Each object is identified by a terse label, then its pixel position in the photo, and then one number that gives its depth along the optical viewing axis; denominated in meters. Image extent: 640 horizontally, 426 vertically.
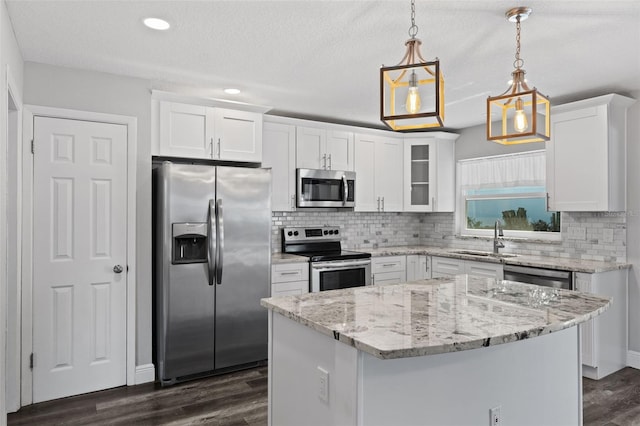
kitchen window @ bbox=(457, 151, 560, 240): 4.73
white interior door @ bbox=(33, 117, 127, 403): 3.18
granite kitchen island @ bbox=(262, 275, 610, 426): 1.61
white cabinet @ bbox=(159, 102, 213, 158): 3.68
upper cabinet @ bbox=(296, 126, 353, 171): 4.74
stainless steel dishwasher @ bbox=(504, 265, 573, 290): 3.70
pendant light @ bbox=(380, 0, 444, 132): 1.71
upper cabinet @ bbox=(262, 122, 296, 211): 4.51
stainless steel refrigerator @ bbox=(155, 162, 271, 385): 3.47
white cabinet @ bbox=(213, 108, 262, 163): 3.95
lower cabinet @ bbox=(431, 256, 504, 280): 4.26
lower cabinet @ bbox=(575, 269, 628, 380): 3.59
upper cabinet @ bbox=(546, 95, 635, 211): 3.77
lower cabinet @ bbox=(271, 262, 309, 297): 4.11
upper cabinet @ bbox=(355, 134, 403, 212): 5.16
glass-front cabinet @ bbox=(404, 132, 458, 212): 5.47
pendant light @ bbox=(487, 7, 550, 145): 1.96
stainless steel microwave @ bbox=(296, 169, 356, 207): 4.68
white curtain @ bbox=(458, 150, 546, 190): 4.76
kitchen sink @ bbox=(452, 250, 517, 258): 4.62
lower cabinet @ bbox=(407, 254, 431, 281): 5.10
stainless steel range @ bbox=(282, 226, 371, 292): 4.34
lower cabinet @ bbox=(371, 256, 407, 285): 4.87
